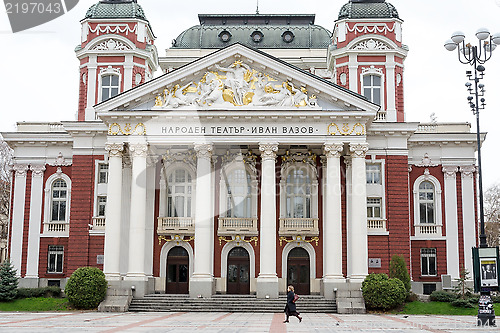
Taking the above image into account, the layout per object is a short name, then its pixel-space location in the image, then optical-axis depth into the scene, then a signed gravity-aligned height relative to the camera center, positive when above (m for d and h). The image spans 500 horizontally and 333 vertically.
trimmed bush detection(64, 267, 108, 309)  37.47 -1.92
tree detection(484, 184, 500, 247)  70.06 +4.47
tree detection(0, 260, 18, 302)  39.84 -1.78
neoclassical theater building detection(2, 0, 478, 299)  40.28 +5.41
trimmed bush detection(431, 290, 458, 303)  38.41 -2.27
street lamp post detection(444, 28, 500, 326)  27.11 +7.75
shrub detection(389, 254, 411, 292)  40.09 -0.83
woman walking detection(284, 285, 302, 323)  29.56 -2.21
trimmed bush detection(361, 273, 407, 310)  37.06 -2.01
